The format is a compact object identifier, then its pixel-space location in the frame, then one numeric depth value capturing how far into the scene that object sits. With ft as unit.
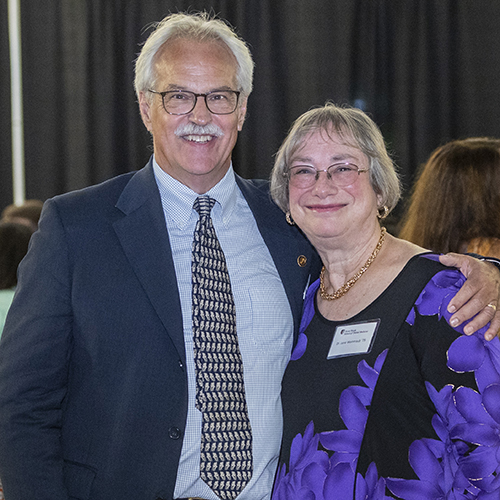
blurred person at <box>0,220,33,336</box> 10.09
